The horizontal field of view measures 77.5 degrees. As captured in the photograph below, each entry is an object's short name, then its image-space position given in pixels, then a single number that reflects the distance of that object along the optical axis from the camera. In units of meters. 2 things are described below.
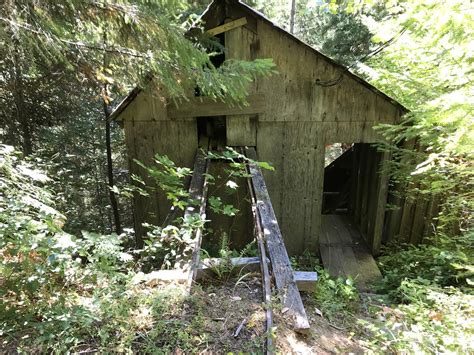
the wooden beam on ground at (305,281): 2.21
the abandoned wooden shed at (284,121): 5.00
